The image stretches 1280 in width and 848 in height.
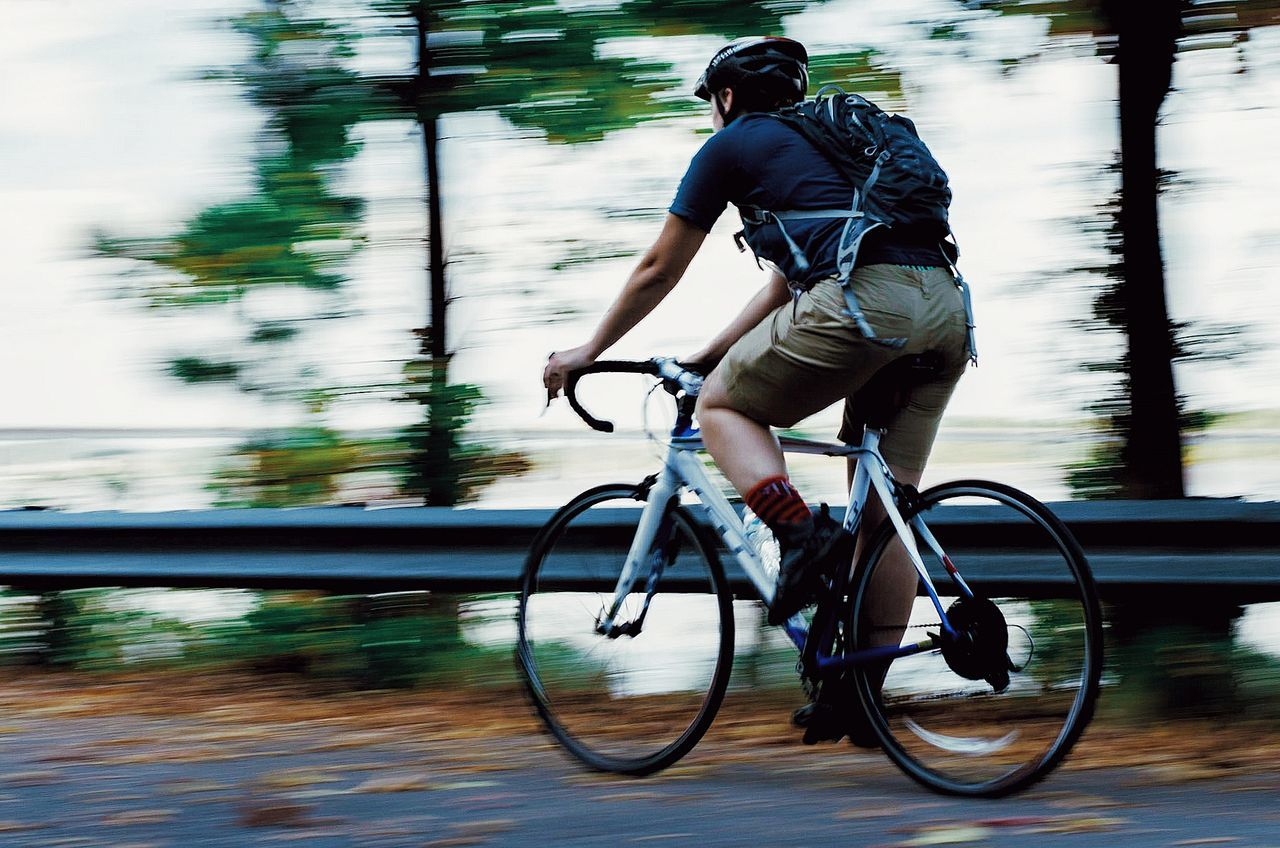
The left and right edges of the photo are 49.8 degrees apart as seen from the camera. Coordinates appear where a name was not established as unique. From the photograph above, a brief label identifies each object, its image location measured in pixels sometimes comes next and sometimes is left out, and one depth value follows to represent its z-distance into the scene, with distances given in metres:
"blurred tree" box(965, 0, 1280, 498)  5.05
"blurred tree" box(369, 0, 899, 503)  5.57
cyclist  3.53
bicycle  3.52
